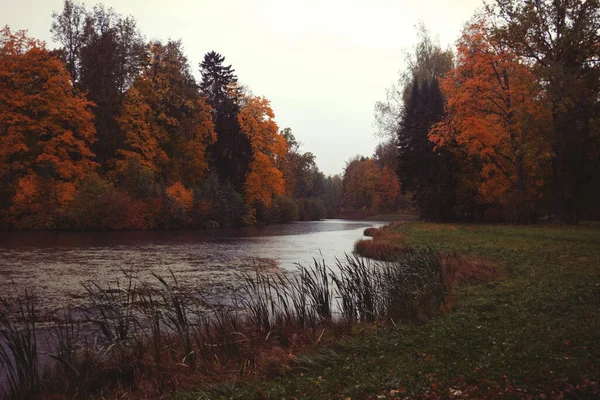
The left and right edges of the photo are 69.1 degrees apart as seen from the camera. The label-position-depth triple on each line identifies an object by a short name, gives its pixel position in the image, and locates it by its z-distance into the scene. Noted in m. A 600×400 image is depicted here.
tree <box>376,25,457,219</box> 37.16
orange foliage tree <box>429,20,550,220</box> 29.53
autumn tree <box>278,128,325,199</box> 74.38
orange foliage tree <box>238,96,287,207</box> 49.50
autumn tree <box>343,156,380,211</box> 94.25
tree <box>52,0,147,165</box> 42.53
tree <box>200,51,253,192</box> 46.94
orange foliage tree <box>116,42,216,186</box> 42.19
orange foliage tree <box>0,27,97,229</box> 34.38
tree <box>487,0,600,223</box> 18.86
